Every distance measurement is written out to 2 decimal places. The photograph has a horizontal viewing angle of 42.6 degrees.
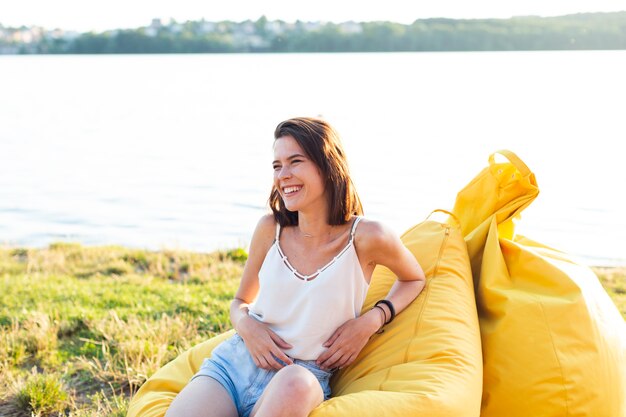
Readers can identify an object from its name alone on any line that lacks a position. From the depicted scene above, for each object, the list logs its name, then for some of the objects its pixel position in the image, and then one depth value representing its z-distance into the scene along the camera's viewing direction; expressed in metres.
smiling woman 2.89
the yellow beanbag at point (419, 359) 2.71
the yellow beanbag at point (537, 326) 3.05
